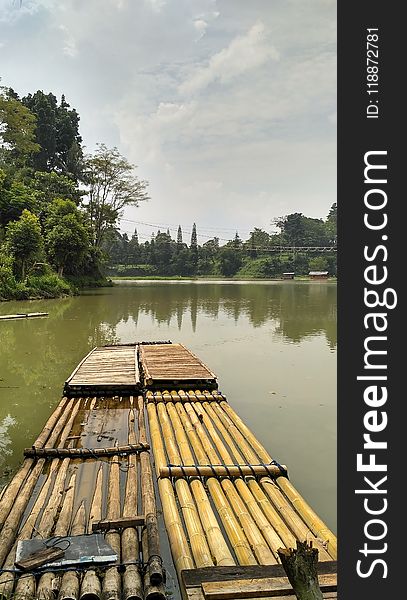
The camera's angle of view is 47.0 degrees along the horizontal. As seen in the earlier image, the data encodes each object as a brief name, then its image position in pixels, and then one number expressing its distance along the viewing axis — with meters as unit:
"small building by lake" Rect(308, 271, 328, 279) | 59.69
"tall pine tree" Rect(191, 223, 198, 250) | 80.94
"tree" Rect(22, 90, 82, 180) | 41.41
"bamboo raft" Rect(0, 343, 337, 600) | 2.86
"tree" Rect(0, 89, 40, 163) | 32.09
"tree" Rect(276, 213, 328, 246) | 71.00
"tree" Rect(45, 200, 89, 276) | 28.09
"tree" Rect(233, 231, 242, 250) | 73.19
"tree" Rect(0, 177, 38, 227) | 26.98
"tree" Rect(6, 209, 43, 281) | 23.02
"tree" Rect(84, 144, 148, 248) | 37.62
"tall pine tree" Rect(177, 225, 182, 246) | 80.38
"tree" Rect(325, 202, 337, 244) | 73.32
